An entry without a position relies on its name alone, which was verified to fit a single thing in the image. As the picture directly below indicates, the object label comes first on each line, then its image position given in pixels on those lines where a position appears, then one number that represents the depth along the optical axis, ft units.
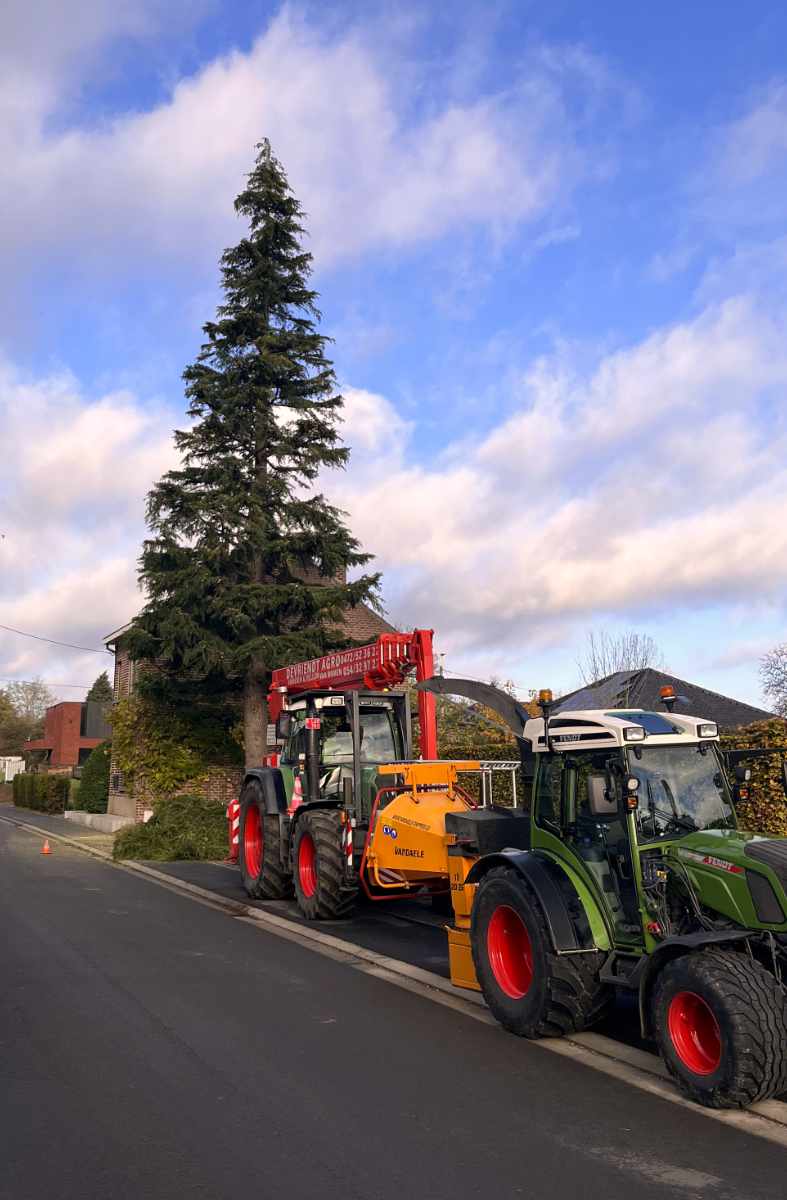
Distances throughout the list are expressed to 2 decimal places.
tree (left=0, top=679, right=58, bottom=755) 306.55
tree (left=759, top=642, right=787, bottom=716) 149.59
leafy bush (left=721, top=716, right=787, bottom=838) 36.73
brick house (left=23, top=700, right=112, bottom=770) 204.85
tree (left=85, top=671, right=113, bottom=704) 331.86
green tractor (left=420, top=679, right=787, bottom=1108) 17.58
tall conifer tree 74.79
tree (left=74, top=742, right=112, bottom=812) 114.42
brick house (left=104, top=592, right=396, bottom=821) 88.94
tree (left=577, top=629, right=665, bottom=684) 140.13
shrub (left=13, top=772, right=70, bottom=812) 138.10
